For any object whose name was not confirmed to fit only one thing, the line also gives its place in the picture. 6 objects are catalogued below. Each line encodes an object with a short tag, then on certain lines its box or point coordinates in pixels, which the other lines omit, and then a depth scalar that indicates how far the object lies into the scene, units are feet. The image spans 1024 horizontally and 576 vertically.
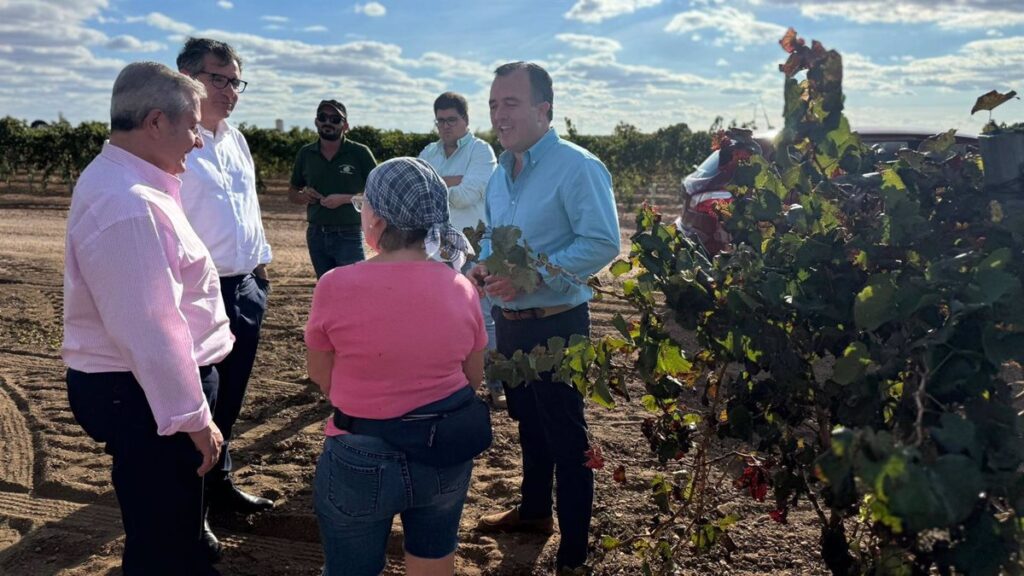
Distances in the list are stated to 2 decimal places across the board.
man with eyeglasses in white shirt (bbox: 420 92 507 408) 17.51
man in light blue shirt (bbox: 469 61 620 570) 9.94
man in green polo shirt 18.83
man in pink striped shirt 7.14
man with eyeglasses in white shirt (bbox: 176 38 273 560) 11.14
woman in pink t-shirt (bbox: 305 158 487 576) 7.20
